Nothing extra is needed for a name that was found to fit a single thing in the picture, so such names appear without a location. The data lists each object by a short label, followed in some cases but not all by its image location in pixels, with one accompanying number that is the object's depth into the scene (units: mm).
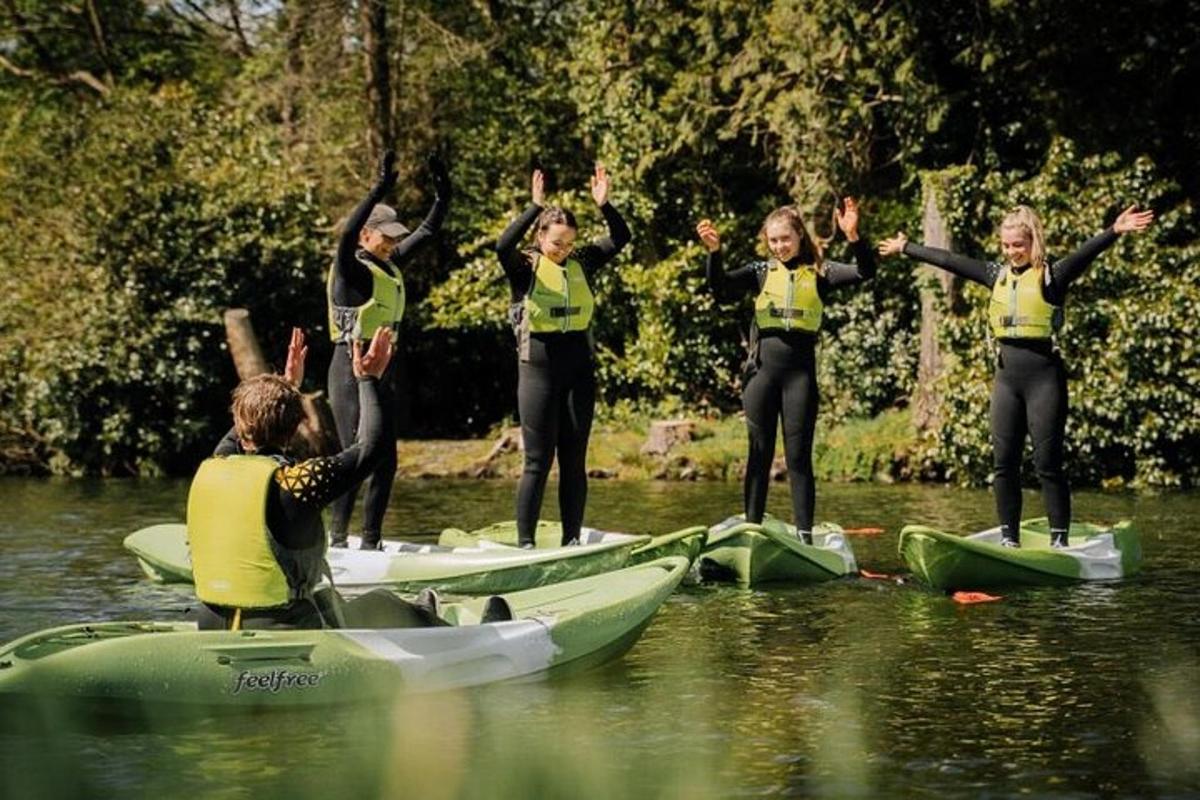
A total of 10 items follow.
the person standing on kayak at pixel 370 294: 10375
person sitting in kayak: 6871
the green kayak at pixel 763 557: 10664
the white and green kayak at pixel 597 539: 10156
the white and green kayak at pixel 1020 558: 10182
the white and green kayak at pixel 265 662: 6711
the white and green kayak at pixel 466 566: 10117
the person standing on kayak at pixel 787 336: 10891
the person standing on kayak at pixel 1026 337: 10469
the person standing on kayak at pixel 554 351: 10688
